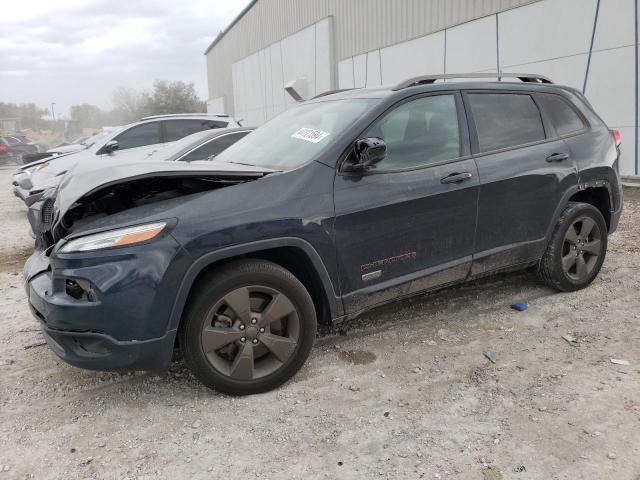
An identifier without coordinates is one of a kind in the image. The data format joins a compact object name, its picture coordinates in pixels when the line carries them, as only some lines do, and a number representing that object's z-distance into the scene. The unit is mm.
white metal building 8844
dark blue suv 2578
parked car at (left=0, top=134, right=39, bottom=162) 26281
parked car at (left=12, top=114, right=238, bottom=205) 8828
